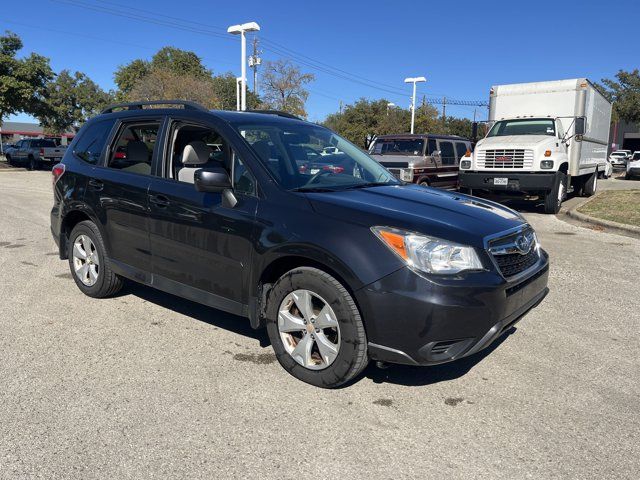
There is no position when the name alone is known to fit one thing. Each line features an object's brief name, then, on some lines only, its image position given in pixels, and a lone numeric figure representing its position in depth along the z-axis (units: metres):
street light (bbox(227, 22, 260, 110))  18.92
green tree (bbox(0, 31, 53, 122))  27.52
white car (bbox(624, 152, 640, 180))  28.19
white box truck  11.83
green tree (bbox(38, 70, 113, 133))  56.44
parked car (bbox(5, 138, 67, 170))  29.52
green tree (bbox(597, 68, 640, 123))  38.06
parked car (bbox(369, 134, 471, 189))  13.12
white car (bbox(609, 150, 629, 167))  42.50
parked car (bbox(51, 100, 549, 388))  3.04
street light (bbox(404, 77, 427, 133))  31.08
